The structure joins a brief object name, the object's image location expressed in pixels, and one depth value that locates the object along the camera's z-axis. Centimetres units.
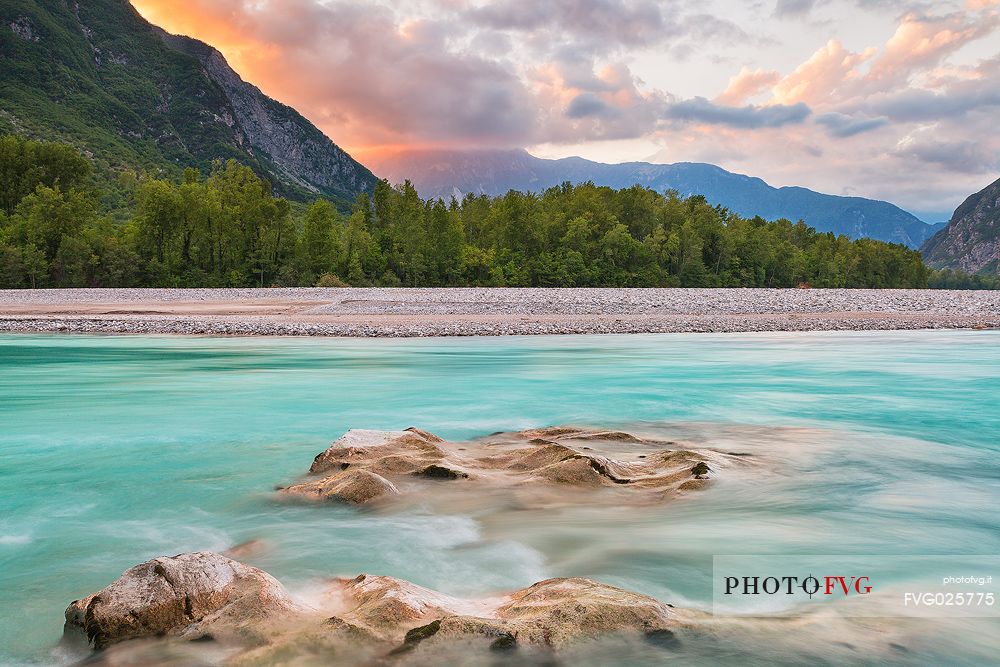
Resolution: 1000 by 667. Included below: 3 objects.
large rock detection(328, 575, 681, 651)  348
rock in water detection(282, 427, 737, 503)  669
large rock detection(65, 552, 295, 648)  359
